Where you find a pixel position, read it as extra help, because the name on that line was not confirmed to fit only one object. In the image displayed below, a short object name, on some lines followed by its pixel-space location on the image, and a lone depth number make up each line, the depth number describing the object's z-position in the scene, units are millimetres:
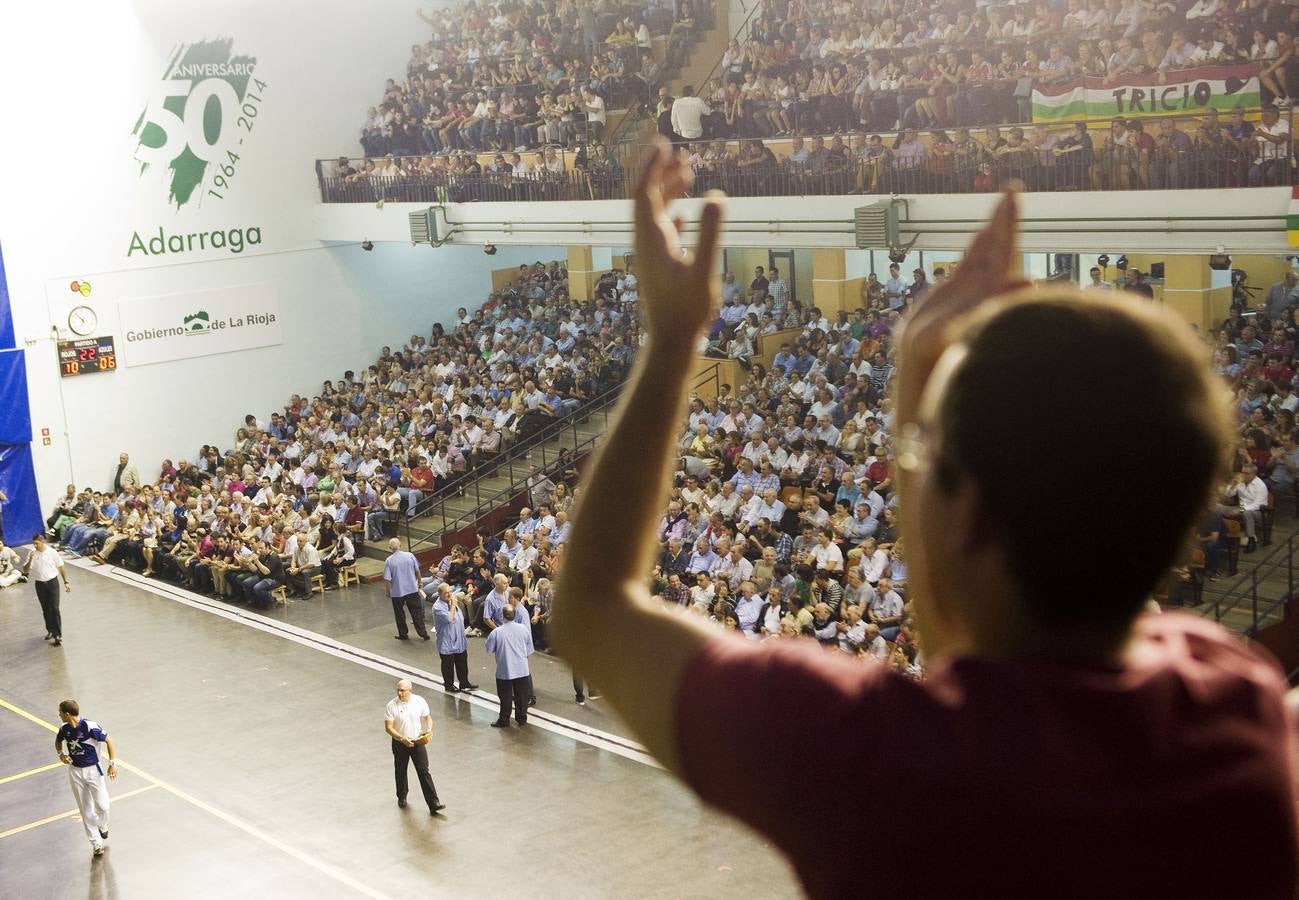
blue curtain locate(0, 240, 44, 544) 22219
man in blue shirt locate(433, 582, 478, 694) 14148
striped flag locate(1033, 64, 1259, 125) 14359
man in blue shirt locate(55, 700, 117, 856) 11523
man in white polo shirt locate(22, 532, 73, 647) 16516
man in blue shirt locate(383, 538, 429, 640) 16203
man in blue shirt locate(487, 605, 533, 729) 13367
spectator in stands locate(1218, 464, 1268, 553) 12727
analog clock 22953
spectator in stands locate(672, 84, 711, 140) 20172
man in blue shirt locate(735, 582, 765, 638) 13383
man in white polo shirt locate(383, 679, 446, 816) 11812
